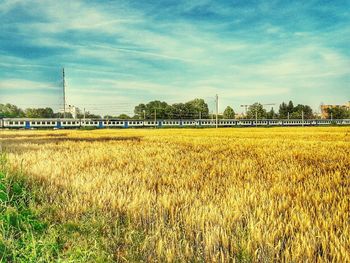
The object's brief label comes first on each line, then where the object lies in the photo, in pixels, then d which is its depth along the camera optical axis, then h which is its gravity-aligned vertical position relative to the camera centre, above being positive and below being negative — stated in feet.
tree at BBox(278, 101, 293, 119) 563.48 +15.67
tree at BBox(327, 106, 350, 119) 538.06 +9.74
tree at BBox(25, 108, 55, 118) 482.69 +16.58
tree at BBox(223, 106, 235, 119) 535.80 +11.71
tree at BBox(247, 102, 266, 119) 503.61 +13.15
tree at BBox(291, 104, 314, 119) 575.38 +15.68
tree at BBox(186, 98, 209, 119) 504.84 +20.24
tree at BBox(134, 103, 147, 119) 536.34 +22.11
